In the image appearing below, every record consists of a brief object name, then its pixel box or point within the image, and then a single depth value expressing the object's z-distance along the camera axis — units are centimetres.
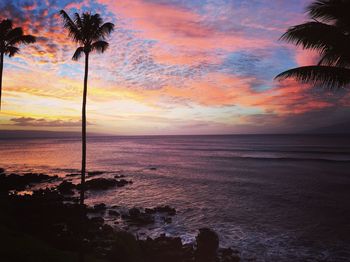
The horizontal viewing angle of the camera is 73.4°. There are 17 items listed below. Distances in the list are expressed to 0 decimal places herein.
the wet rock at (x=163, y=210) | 2598
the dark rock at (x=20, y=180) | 3728
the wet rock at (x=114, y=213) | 2520
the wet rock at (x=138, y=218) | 2303
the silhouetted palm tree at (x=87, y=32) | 1389
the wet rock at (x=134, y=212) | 2456
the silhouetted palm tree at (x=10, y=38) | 2183
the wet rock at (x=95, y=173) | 5314
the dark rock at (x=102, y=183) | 3878
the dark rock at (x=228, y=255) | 1605
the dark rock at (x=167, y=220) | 2338
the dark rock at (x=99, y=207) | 2674
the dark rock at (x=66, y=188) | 3457
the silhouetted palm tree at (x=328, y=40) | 775
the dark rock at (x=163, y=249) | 1539
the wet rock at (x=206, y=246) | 1425
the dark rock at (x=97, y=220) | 2200
